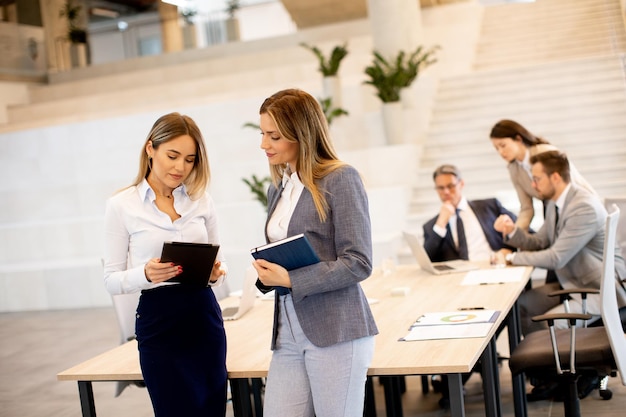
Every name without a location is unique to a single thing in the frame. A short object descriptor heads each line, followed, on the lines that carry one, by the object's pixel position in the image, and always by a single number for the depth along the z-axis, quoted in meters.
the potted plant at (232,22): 17.55
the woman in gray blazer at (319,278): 2.47
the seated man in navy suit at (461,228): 5.55
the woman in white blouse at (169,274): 2.81
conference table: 2.88
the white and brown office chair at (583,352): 3.49
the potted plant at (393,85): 10.59
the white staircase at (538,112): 9.94
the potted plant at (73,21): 18.55
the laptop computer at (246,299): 4.18
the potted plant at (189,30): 17.75
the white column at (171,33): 17.81
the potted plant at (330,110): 10.20
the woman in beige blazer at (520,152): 5.74
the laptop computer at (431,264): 5.09
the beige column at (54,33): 18.39
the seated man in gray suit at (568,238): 4.55
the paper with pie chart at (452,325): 3.25
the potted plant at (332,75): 10.49
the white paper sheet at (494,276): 4.53
